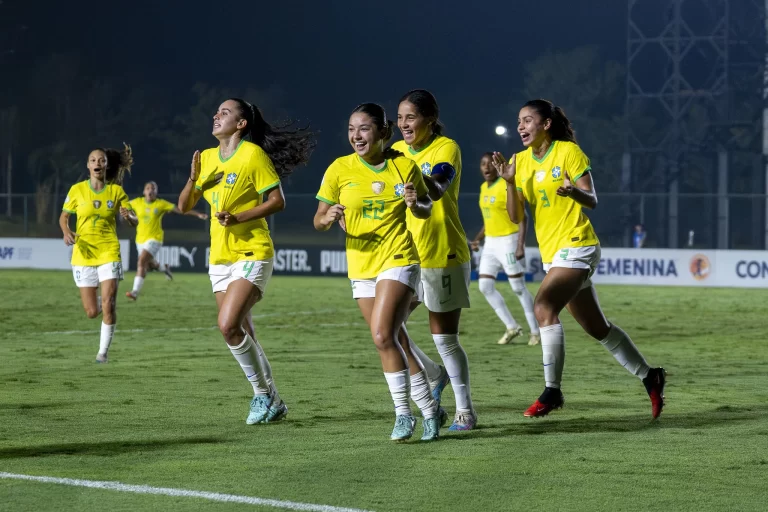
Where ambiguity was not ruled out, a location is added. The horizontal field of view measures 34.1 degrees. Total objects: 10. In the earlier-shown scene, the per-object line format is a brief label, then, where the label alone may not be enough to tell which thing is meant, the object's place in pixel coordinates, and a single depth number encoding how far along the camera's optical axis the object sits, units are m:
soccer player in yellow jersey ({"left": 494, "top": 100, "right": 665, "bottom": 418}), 8.64
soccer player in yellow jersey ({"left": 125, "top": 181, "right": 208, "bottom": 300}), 23.33
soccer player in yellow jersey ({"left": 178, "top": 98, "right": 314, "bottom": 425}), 8.27
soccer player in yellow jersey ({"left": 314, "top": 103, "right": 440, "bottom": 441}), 7.39
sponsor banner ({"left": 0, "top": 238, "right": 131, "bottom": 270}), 37.47
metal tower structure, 43.03
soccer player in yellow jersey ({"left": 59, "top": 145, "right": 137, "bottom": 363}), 12.76
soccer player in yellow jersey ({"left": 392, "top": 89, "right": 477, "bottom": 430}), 7.99
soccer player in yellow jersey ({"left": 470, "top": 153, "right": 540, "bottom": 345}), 15.34
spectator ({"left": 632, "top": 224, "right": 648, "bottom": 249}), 38.91
